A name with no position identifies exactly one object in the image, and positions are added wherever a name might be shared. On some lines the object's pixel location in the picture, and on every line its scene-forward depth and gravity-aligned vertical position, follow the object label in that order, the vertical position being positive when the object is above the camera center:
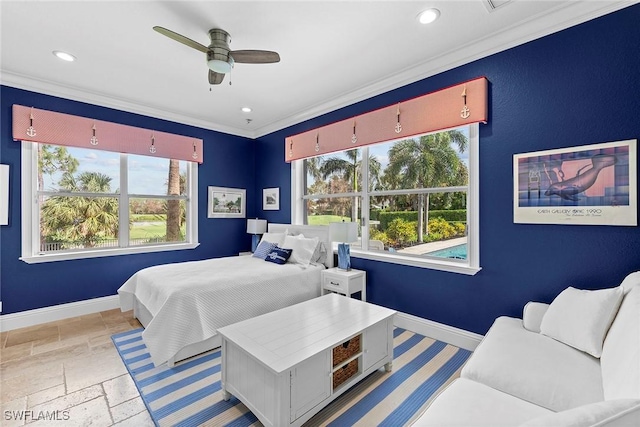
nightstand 3.06 -0.79
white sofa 0.95 -0.79
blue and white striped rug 1.71 -1.27
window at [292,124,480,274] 2.65 +0.17
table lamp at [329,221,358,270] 3.13 -0.23
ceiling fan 2.14 +1.22
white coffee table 1.53 -0.90
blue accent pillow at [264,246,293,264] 3.47 -0.55
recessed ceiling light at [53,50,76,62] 2.51 +1.45
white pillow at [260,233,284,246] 3.87 -0.37
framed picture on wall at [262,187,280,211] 4.62 +0.23
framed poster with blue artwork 1.84 +0.20
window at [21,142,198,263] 3.16 +0.12
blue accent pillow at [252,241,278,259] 3.73 -0.51
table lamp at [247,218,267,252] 4.63 -0.27
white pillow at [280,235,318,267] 3.49 -0.46
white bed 2.28 -0.81
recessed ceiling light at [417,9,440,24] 2.02 +1.46
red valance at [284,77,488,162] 2.43 +0.97
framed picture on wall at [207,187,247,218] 4.55 +0.16
